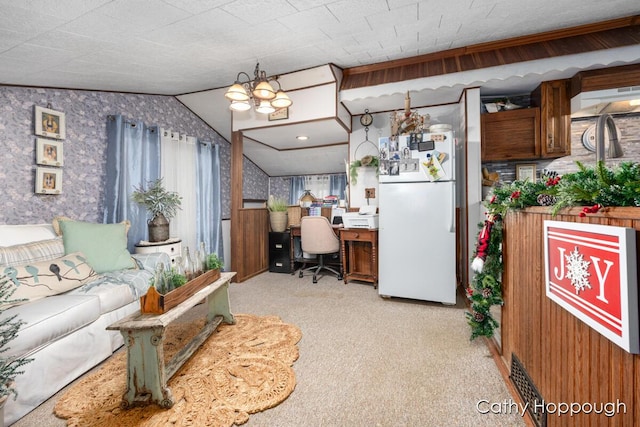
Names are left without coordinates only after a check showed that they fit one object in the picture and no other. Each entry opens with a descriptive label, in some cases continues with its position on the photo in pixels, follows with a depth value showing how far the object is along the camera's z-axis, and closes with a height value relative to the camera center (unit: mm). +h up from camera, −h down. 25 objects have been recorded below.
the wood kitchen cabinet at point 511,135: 2830 +797
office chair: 3652 -365
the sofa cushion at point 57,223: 2320 -87
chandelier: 2494 +1110
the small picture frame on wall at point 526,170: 3068 +442
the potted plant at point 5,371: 1071 -633
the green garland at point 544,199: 756 +35
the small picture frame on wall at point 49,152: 2369 +554
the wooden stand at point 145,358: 1329 -739
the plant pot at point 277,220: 4293 -155
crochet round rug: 1305 -988
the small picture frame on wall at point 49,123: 2359 +820
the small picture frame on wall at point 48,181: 2367 +295
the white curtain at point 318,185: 5316 +513
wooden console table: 3375 -587
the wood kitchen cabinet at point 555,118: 2725 +925
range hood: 2441 +996
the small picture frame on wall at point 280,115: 3355 +1224
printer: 3365 -113
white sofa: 1389 -658
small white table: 2928 -394
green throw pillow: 2246 -272
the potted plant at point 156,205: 3035 +81
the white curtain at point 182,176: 3578 +496
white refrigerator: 2656 -97
